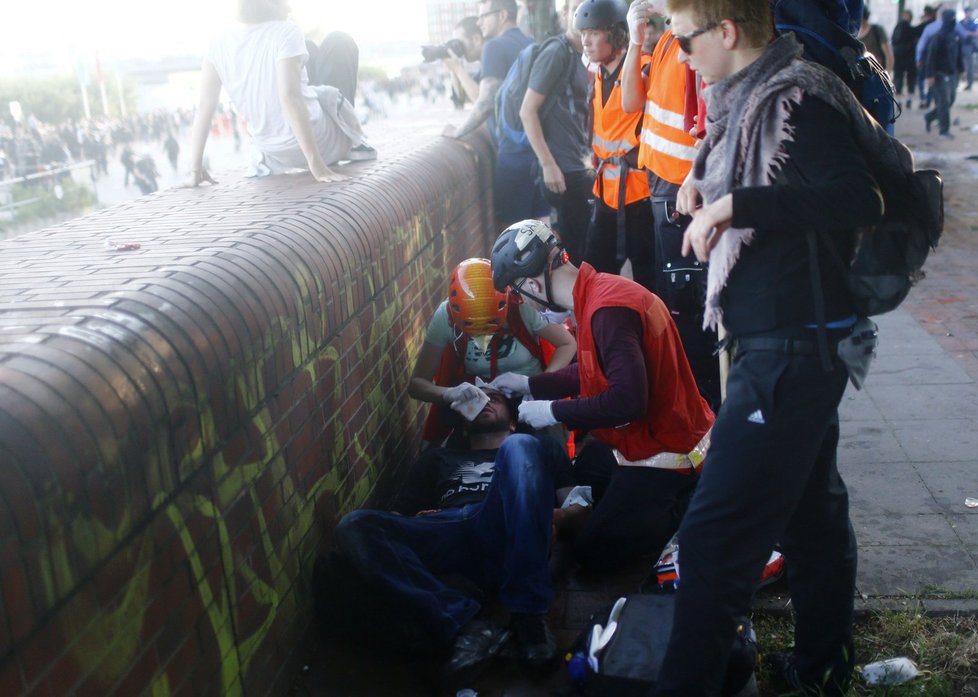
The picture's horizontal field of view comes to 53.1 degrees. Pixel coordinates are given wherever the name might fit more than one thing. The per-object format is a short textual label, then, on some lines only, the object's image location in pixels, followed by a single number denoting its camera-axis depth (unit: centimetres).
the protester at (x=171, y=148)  3188
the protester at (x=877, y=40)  1163
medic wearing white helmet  315
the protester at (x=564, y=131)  549
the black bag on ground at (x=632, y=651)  259
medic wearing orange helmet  389
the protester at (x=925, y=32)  1612
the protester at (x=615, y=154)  471
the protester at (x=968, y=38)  1958
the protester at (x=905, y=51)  2017
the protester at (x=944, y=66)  1509
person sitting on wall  432
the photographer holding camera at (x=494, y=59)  655
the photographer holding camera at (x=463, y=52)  734
